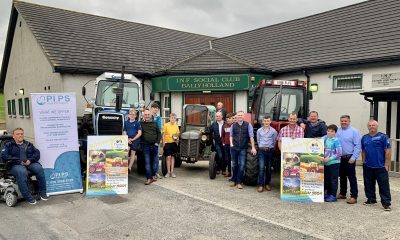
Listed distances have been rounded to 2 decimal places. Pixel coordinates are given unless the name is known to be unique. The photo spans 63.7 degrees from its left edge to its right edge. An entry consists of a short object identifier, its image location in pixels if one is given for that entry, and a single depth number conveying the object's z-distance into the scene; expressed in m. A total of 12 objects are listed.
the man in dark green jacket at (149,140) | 7.93
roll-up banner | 6.99
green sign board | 14.69
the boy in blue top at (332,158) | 6.49
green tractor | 8.84
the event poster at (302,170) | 6.63
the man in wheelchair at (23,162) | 6.39
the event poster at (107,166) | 7.10
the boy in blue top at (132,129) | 7.98
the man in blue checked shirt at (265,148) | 7.10
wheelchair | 6.34
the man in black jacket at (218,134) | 8.63
